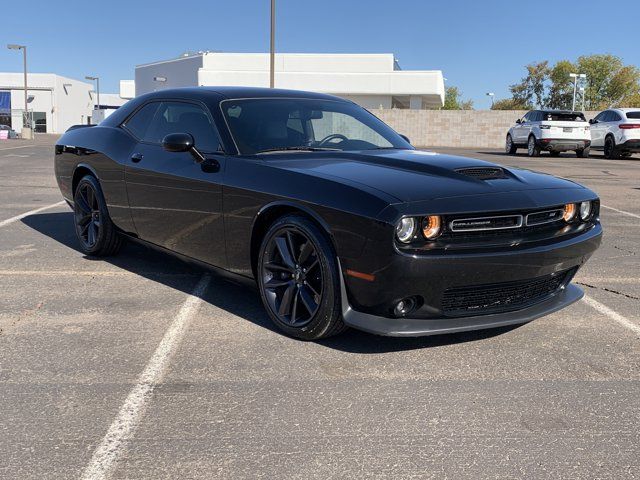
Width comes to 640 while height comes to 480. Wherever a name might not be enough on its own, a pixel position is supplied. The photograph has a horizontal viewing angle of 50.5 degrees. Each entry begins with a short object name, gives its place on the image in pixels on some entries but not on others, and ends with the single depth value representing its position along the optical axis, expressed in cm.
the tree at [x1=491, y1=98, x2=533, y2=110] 8007
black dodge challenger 332
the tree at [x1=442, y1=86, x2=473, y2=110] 9494
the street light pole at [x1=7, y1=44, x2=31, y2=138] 5379
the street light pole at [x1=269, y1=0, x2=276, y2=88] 2278
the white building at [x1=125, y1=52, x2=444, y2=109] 4503
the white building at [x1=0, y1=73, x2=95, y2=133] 7231
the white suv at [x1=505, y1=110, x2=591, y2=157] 2220
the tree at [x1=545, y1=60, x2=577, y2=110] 7494
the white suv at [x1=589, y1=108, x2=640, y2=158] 2234
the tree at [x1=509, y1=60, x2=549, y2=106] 7878
